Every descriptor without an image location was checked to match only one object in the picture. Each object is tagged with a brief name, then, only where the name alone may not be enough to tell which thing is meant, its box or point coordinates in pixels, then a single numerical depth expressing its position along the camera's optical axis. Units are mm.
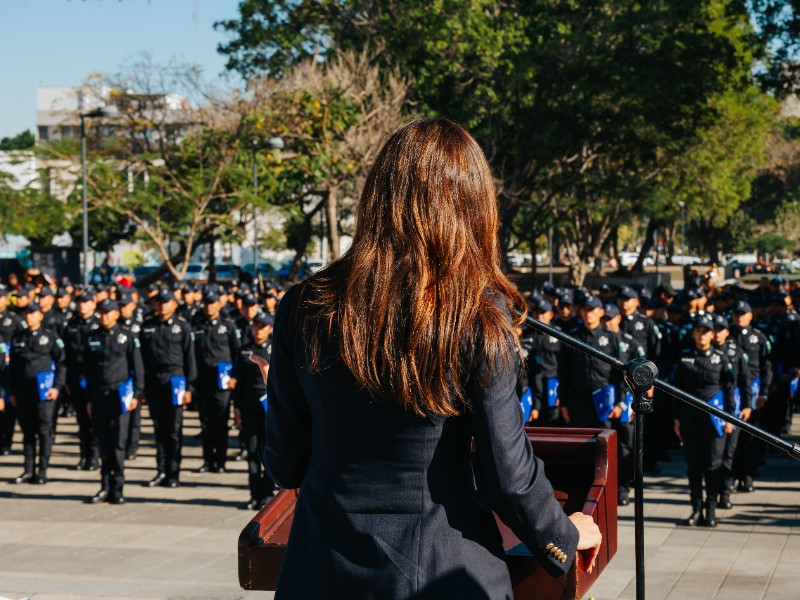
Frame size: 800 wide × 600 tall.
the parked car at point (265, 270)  50812
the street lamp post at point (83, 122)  22611
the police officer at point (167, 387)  11859
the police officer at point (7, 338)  13172
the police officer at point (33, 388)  12102
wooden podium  2527
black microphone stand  2859
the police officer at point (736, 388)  9938
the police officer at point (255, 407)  10578
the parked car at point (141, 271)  46062
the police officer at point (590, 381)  10648
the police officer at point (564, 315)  12164
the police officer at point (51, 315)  14258
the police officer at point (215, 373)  12484
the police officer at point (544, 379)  11562
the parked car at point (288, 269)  36034
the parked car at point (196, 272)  52325
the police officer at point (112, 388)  10828
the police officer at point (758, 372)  11125
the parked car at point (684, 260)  87875
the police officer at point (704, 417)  9719
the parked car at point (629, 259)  85256
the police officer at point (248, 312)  12062
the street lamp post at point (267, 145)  24641
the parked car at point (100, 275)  35162
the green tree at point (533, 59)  31172
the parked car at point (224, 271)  52316
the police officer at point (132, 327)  11633
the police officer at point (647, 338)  12461
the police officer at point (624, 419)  10719
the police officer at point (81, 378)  13000
